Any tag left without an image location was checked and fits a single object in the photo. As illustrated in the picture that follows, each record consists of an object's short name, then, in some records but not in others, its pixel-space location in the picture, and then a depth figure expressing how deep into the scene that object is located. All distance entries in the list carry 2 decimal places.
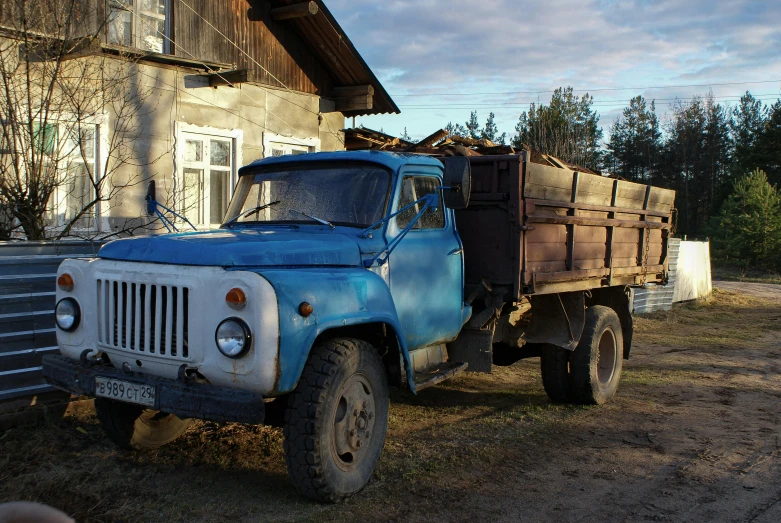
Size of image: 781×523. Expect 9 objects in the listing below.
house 9.42
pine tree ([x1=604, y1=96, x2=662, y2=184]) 61.44
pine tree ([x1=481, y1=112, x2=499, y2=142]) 52.75
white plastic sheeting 17.33
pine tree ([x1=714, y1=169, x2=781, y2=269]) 30.58
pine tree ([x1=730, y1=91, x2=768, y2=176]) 45.34
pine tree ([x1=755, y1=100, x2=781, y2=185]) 43.09
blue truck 3.91
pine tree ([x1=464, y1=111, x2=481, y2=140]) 55.27
